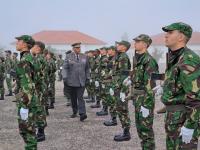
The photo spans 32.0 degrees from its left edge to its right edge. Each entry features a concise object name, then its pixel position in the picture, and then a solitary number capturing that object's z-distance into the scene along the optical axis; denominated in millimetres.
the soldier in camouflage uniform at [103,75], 11086
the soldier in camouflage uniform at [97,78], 12798
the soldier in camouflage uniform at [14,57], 16984
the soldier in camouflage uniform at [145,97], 5648
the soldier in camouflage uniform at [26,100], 5797
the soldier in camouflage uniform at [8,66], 16734
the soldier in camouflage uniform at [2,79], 15044
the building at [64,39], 73938
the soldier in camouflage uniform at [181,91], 3662
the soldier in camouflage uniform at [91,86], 13858
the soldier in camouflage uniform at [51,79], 11648
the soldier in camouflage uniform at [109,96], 9391
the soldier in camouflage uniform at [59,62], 24862
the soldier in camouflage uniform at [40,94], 7503
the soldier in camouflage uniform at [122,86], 7613
